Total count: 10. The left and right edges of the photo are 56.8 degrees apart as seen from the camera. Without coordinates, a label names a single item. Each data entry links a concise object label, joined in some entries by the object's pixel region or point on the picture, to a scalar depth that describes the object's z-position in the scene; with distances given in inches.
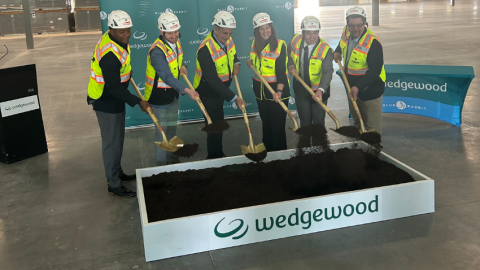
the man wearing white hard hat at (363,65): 158.2
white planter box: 115.0
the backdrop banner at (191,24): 219.0
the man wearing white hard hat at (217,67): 151.3
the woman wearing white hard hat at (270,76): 154.6
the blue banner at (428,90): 213.8
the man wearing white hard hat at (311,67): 154.7
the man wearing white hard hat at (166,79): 145.9
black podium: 188.2
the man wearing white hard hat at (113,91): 135.7
